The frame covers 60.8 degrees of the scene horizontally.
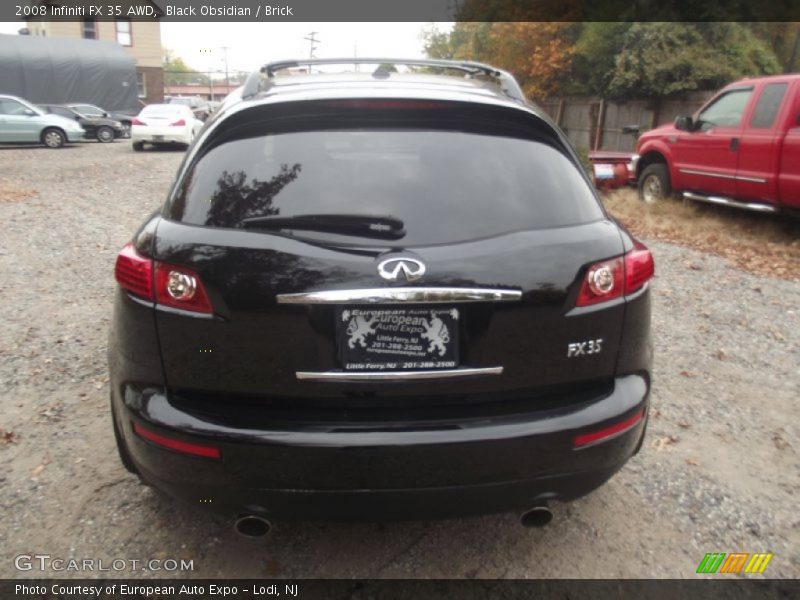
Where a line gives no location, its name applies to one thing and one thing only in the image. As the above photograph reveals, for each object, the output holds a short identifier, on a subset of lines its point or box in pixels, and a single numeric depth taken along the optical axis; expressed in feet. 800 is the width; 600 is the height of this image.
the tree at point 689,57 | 62.12
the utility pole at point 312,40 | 214.28
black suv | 7.14
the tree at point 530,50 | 79.30
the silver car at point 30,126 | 69.56
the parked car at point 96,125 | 85.61
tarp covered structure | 103.40
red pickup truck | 26.35
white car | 65.26
